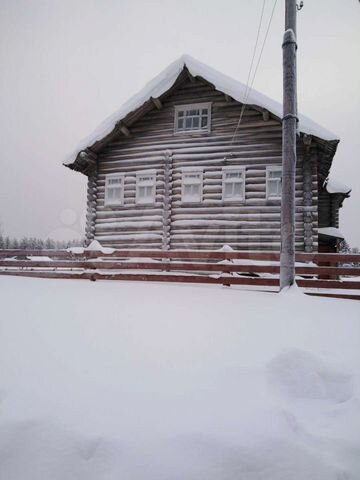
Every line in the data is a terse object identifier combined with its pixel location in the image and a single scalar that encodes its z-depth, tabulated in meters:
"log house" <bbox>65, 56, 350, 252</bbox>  10.71
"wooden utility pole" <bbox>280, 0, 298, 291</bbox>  5.61
